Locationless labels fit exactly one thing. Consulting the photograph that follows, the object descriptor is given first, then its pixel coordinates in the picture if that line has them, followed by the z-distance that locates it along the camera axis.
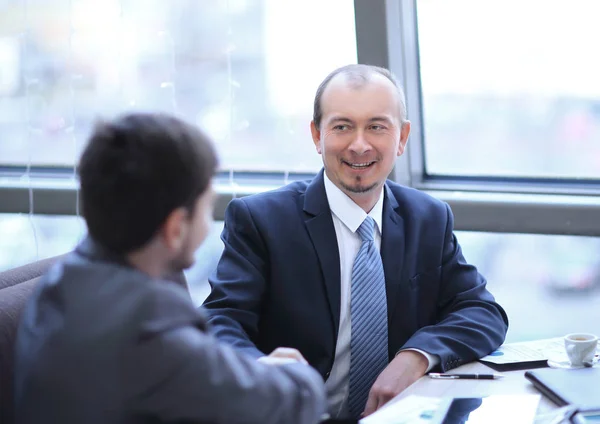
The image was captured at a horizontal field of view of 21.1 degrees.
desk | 2.48
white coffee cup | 2.54
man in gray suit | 1.99
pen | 2.55
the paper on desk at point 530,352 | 2.60
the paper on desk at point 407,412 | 2.35
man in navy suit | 2.72
